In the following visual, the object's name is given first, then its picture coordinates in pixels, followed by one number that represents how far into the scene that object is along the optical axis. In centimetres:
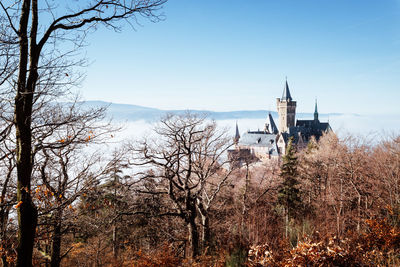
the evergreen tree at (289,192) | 2145
